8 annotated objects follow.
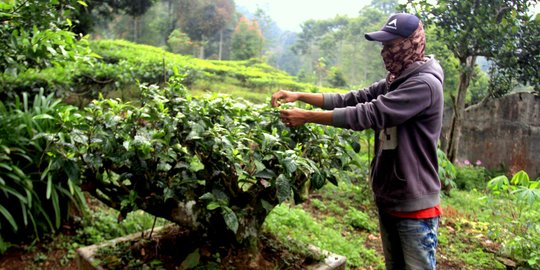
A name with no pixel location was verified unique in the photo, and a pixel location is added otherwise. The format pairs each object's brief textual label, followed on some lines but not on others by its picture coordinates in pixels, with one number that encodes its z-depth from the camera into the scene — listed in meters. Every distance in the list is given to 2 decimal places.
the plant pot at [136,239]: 2.46
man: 1.91
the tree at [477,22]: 6.14
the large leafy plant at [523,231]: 2.99
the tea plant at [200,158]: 2.01
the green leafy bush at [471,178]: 7.54
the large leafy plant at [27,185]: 3.17
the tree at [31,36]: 2.53
